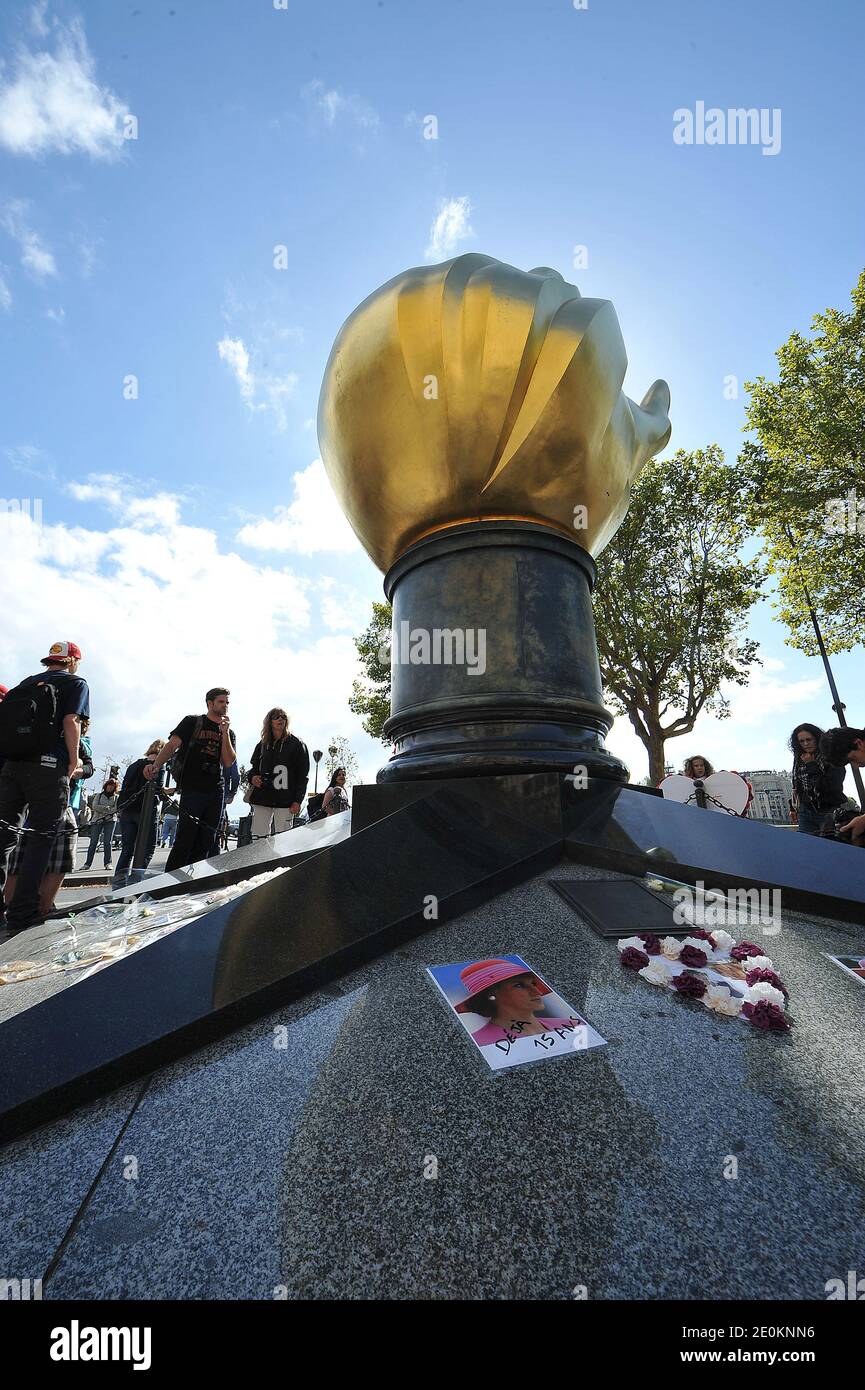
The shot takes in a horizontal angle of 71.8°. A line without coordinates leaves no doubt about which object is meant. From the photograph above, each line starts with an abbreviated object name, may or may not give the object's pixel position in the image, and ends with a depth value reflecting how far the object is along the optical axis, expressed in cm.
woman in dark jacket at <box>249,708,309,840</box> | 549
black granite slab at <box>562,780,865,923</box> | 230
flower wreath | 161
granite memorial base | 97
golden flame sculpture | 325
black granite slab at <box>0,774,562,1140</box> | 144
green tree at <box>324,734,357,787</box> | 5338
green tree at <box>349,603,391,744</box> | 2408
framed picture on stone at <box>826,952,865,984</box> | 184
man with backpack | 380
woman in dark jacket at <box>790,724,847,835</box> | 528
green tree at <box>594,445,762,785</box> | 1833
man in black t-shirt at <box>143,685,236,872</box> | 486
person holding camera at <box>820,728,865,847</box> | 384
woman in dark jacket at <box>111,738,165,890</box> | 592
